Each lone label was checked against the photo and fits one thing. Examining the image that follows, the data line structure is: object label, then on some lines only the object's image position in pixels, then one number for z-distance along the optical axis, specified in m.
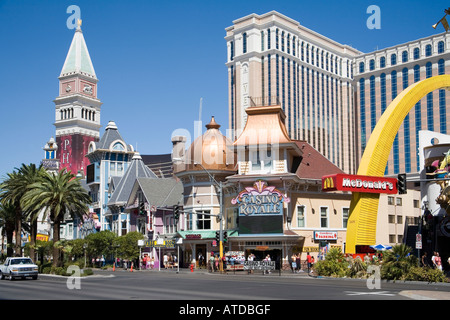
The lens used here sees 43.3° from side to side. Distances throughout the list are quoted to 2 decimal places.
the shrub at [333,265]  37.91
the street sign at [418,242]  34.66
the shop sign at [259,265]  48.19
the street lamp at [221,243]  47.94
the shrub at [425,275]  32.25
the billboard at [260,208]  52.69
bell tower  169.88
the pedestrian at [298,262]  51.47
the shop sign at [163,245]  63.41
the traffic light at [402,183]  30.39
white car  36.84
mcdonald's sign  39.81
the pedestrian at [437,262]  35.16
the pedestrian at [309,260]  47.12
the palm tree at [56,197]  47.97
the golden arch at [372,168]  41.12
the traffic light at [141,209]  46.00
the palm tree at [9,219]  61.84
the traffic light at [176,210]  46.71
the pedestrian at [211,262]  49.44
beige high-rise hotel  163.25
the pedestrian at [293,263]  48.95
